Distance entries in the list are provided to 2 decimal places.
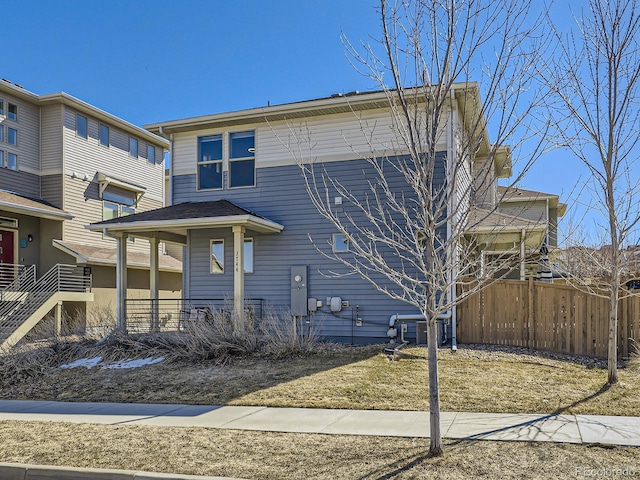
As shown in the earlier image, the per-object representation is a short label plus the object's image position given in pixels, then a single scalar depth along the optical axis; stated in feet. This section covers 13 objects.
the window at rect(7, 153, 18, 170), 63.87
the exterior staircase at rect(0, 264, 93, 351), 52.65
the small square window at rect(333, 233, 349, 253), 47.52
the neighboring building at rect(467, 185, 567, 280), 45.48
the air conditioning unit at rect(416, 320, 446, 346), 42.86
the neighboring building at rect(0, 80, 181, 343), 62.85
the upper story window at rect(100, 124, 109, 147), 73.46
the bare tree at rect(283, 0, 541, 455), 17.42
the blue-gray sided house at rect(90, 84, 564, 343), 46.57
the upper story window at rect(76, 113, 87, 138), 69.31
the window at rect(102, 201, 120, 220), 73.41
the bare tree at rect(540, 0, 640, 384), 26.43
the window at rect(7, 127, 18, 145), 63.72
